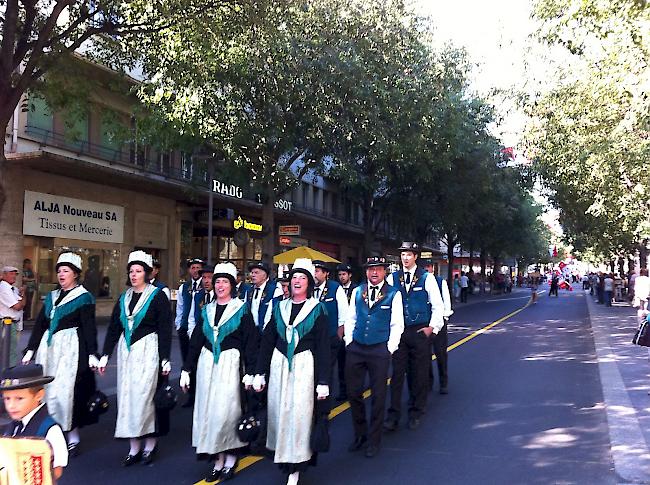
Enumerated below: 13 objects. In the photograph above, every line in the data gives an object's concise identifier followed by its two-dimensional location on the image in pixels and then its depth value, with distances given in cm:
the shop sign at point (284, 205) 2881
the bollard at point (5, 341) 770
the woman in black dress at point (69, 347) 595
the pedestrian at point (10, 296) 915
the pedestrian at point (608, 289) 3303
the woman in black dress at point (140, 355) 578
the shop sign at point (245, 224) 2623
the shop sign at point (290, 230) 2266
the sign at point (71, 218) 1748
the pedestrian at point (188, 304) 924
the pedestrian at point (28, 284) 1714
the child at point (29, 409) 305
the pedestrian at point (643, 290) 1339
